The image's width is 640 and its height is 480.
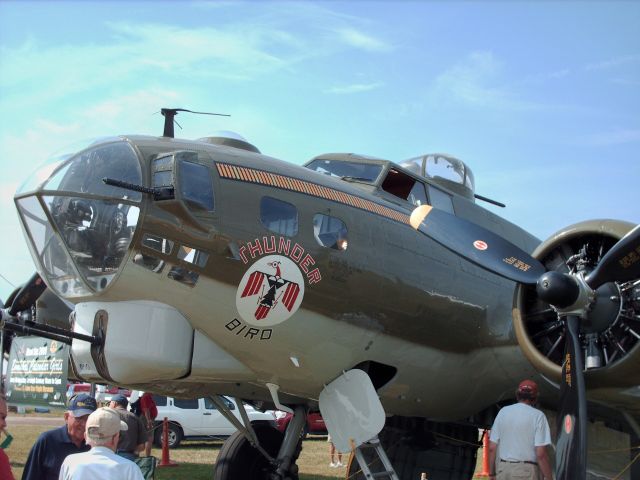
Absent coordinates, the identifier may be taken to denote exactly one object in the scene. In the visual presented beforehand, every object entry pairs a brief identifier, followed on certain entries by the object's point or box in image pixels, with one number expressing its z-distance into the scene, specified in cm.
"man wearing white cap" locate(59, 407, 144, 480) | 414
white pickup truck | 2030
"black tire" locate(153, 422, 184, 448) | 2011
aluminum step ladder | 757
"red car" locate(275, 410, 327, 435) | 2259
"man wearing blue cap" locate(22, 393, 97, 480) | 565
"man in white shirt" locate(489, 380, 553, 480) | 665
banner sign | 838
